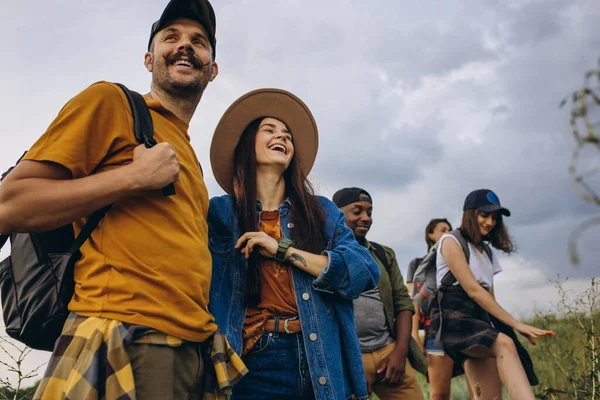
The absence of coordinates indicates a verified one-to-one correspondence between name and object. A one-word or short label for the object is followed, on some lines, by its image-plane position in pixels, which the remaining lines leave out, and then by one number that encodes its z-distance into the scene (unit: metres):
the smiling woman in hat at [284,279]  2.83
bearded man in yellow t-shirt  2.03
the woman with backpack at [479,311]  5.01
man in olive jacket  4.98
